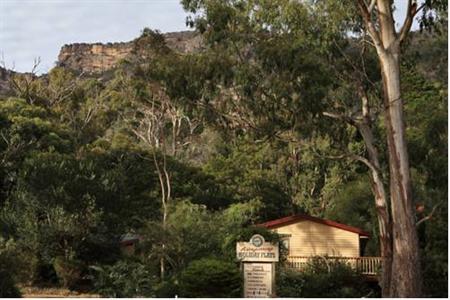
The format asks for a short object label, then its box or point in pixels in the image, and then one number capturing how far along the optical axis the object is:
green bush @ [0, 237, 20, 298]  16.77
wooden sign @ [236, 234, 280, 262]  16.33
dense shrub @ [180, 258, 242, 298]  17.16
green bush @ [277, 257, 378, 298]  19.97
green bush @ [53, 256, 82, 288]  22.77
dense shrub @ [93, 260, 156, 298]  19.20
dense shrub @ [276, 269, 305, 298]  19.39
